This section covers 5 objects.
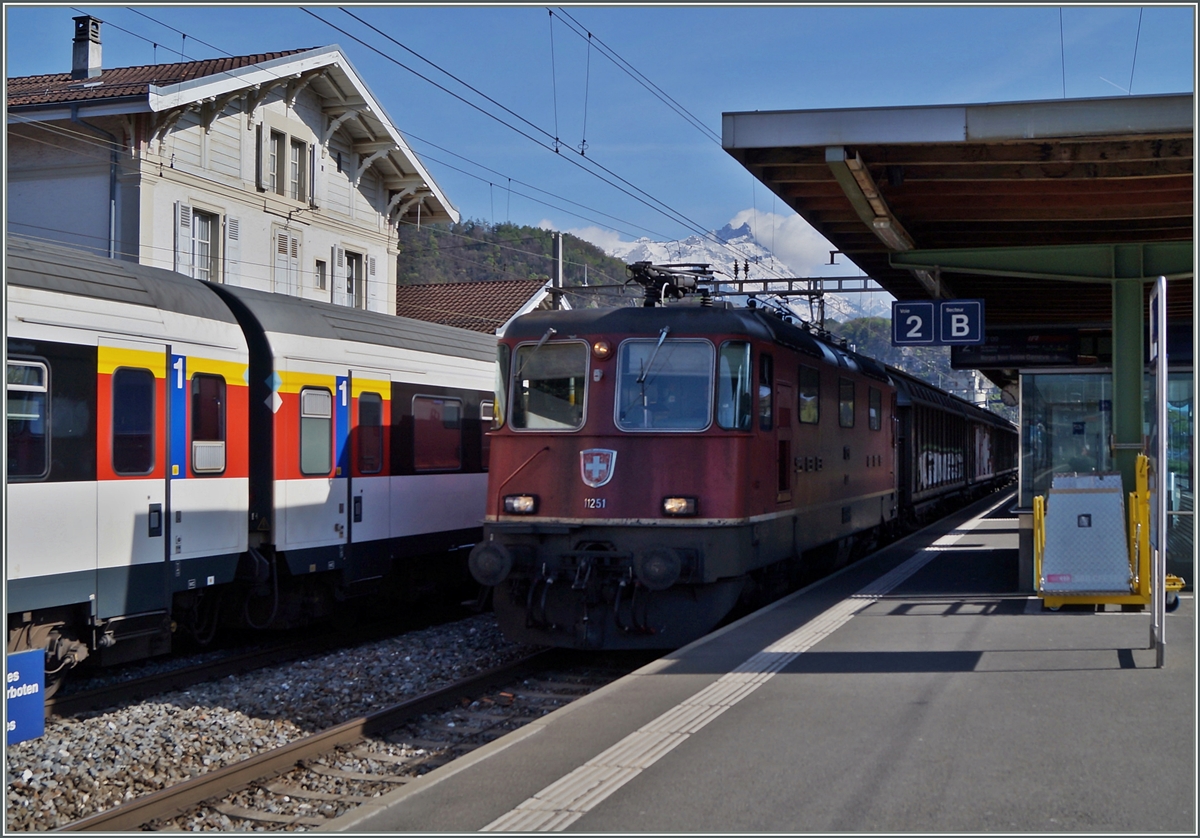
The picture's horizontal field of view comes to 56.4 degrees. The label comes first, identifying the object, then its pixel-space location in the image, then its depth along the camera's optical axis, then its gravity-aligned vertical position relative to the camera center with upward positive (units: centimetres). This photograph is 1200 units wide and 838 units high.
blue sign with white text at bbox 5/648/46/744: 577 -131
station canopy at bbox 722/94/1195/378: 916 +258
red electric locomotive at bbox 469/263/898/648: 980 -22
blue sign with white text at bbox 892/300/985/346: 1397 +159
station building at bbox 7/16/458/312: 1956 +543
